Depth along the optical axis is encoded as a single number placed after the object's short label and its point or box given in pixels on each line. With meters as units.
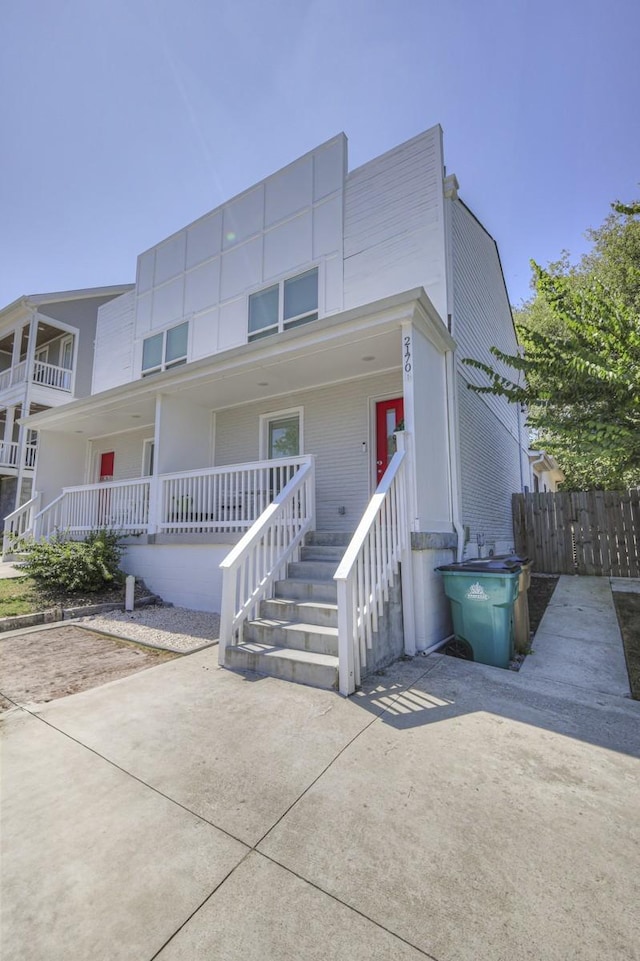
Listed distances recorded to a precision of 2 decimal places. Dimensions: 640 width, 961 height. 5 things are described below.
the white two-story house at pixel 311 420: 4.75
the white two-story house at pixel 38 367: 15.18
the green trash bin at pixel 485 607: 4.48
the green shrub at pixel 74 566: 7.06
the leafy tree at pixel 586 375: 5.54
